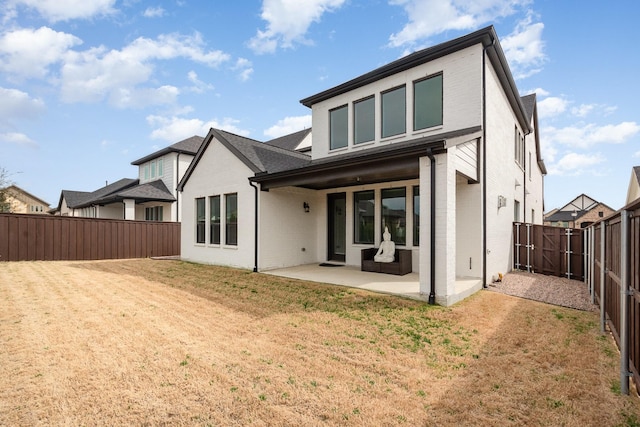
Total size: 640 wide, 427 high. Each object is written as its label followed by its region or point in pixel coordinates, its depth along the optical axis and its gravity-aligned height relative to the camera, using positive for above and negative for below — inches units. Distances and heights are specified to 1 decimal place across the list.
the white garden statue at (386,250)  361.1 -40.7
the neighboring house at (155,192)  733.9 +65.4
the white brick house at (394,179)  257.4 +44.7
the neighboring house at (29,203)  1630.2 +85.5
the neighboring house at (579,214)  939.3 +12.4
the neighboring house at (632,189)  754.7 +75.4
